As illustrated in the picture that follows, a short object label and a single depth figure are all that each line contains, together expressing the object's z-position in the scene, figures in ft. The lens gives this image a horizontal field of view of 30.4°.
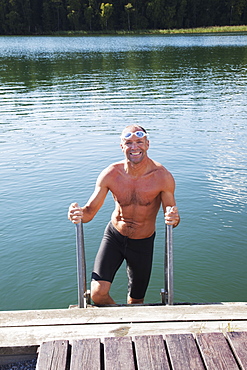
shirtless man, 15.56
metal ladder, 13.91
